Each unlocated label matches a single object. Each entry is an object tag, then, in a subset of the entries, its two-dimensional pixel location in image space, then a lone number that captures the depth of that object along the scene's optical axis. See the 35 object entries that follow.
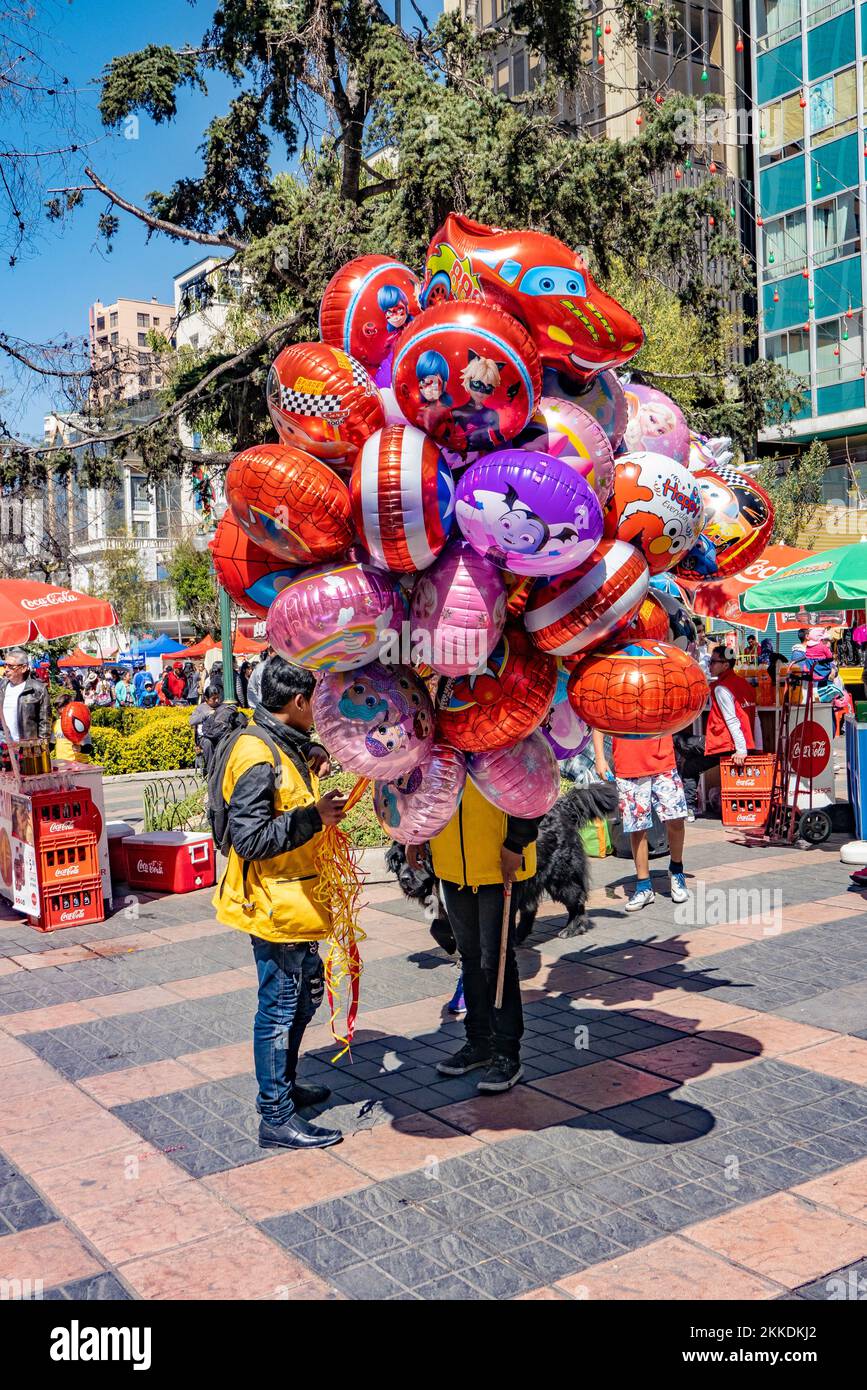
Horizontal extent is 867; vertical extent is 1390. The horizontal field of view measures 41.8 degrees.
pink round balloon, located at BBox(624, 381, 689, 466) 4.21
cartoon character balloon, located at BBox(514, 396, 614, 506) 3.62
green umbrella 9.01
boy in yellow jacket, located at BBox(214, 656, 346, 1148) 4.01
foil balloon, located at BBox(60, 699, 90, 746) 14.18
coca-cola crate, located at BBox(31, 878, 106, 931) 8.10
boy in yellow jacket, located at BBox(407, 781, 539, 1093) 4.52
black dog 7.04
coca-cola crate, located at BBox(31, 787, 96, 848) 8.16
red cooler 9.11
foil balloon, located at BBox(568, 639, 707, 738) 3.57
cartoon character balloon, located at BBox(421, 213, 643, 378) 3.65
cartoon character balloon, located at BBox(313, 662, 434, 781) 3.75
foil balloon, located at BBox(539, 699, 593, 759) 4.25
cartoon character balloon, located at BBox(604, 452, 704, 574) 3.76
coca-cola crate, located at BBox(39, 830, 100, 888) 8.16
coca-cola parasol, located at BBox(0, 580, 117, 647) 9.18
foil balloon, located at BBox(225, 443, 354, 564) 3.59
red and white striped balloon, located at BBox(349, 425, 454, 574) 3.43
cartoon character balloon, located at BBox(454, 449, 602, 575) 3.33
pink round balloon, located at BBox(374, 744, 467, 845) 3.97
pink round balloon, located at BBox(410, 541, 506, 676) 3.51
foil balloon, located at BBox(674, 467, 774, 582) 4.32
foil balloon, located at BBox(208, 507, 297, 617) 3.99
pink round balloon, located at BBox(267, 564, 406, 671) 3.55
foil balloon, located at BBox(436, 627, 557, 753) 3.78
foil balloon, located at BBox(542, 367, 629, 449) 3.89
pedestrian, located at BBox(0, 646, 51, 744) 8.88
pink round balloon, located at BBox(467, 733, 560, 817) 3.97
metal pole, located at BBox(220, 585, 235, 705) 11.74
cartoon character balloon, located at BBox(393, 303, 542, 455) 3.40
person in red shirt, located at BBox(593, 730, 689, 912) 7.58
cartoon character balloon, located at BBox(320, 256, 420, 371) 3.97
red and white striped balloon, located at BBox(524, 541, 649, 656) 3.61
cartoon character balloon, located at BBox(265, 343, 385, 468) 3.71
